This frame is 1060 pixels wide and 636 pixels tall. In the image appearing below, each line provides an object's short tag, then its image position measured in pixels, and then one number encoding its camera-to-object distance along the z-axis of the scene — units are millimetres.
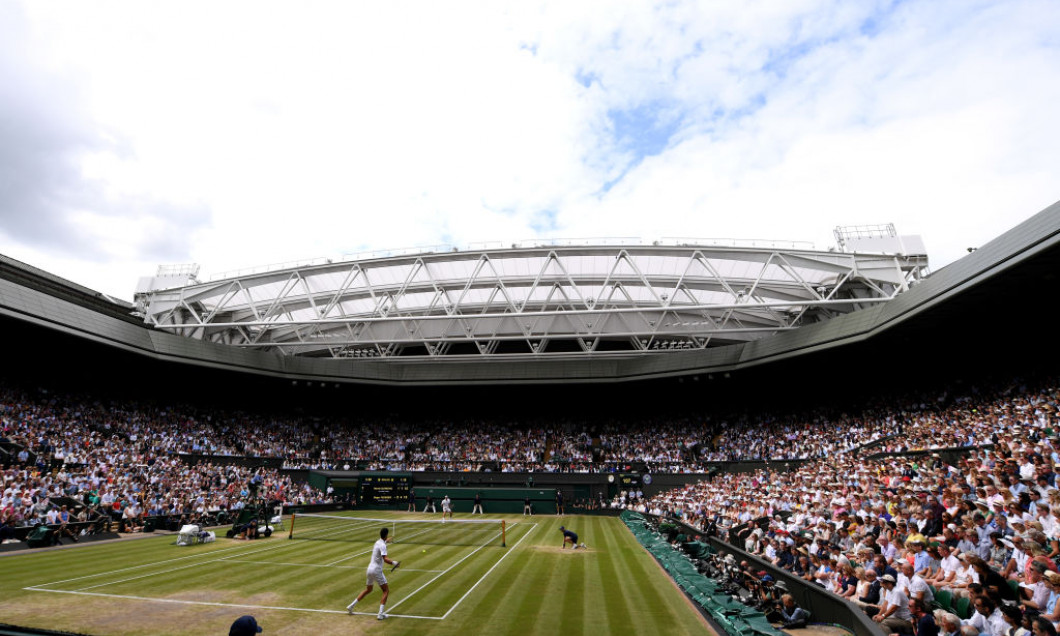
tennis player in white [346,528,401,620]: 11523
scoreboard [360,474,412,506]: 41031
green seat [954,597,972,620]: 8609
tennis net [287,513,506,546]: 23656
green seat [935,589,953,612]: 8992
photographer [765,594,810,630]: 10664
